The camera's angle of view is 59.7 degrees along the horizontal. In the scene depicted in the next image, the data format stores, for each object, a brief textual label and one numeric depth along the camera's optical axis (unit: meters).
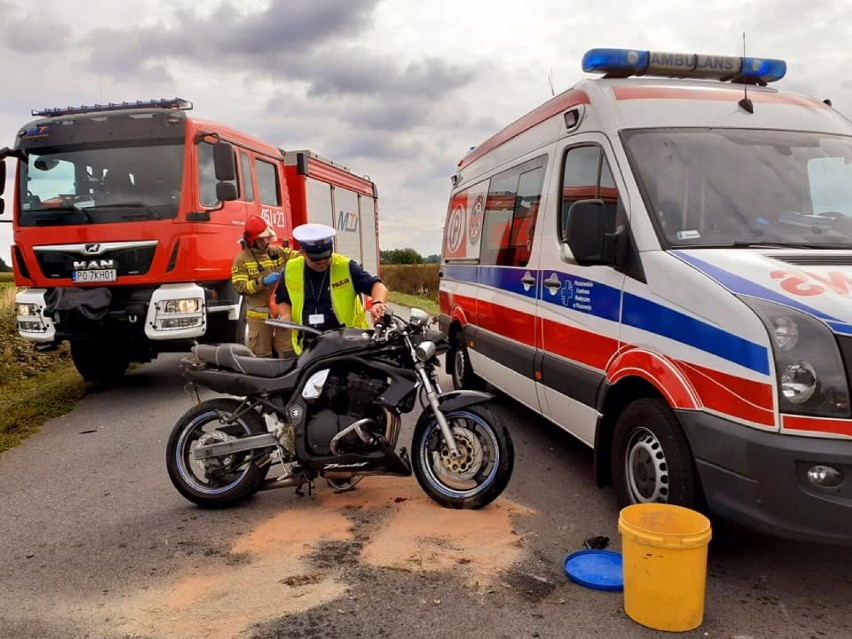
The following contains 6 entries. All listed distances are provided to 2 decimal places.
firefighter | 7.34
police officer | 5.32
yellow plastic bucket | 3.07
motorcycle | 4.54
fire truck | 7.95
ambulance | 3.12
